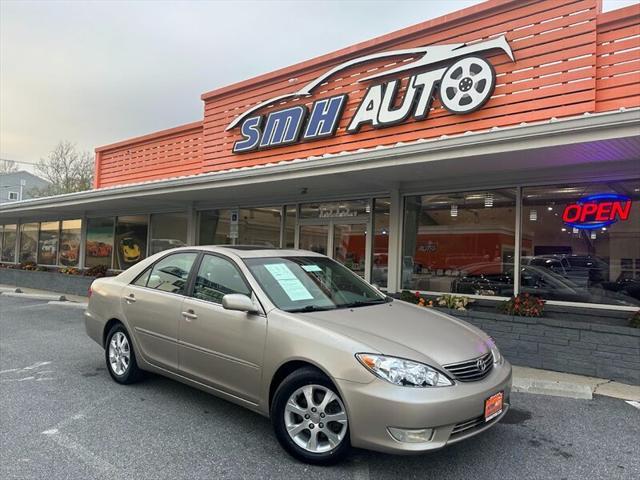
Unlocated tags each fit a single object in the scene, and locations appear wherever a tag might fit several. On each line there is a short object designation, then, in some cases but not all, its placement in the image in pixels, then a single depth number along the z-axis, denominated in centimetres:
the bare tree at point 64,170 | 4469
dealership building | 657
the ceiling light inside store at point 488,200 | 778
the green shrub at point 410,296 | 767
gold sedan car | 299
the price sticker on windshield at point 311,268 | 440
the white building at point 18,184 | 4862
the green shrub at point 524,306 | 642
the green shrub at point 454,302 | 725
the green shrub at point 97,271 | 1410
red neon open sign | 664
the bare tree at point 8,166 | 5166
